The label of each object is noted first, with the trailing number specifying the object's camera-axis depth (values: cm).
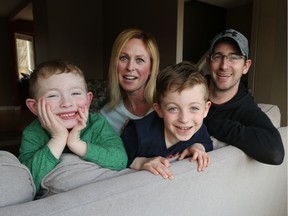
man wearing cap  103
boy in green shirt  81
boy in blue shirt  99
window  838
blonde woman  146
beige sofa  61
